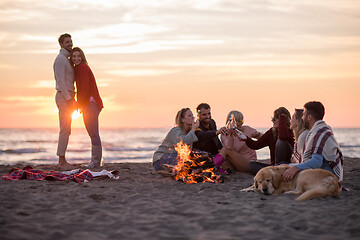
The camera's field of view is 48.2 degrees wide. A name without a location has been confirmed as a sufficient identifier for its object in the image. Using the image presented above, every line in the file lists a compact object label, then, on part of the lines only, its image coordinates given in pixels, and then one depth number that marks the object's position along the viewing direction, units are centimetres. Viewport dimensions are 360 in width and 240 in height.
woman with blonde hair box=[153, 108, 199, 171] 766
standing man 930
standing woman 940
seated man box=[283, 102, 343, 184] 563
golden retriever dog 538
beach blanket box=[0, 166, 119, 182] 734
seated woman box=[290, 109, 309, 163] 643
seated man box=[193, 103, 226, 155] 789
